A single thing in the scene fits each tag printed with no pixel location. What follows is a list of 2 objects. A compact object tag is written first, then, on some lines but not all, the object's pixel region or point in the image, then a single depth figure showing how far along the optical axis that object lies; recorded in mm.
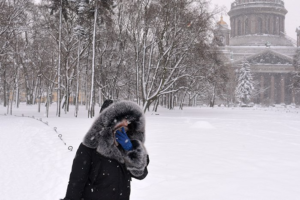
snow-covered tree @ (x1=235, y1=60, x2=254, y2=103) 61594
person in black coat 2883
